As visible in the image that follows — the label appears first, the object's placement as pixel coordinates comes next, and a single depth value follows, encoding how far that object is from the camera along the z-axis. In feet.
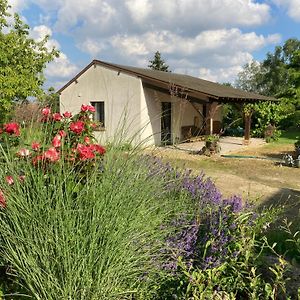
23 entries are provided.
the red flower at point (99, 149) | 9.13
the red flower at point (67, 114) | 10.80
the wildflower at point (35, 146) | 8.37
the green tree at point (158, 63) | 151.33
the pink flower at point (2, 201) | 7.55
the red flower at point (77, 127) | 9.66
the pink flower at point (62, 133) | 9.01
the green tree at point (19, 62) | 39.93
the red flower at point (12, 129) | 9.59
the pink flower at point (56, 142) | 8.46
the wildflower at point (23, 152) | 8.15
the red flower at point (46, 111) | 9.53
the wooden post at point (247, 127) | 61.09
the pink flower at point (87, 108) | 11.05
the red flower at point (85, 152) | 8.59
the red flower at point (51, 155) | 7.98
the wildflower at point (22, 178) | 7.81
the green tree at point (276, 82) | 73.26
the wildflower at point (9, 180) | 7.73
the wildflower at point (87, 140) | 9.79
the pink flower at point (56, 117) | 10.02
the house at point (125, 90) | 52.93
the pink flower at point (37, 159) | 8.05
